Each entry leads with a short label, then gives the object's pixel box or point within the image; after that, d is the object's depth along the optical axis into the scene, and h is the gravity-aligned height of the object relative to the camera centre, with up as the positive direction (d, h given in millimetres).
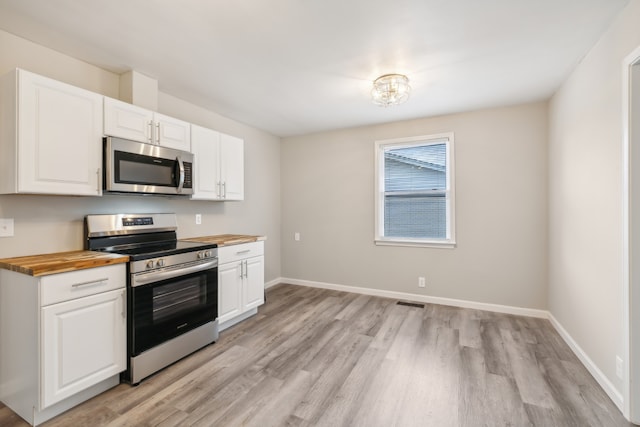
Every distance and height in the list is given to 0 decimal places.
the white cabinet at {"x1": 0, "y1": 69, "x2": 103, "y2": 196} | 1861 +532
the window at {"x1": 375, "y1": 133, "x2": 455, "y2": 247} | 3971 +316
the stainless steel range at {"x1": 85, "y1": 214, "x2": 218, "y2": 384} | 2148 -603
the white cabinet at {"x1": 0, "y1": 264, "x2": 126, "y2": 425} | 1728 -780
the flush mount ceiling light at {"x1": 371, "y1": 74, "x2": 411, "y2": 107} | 2725 +1183
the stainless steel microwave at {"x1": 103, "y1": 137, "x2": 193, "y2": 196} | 2301 +400
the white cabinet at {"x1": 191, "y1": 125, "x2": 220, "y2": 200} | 3076 +566
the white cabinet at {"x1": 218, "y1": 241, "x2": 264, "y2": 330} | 3017 -739
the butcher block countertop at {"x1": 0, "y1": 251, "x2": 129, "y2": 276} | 1716 -301
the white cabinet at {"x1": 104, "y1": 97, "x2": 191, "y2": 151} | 2330 +776
